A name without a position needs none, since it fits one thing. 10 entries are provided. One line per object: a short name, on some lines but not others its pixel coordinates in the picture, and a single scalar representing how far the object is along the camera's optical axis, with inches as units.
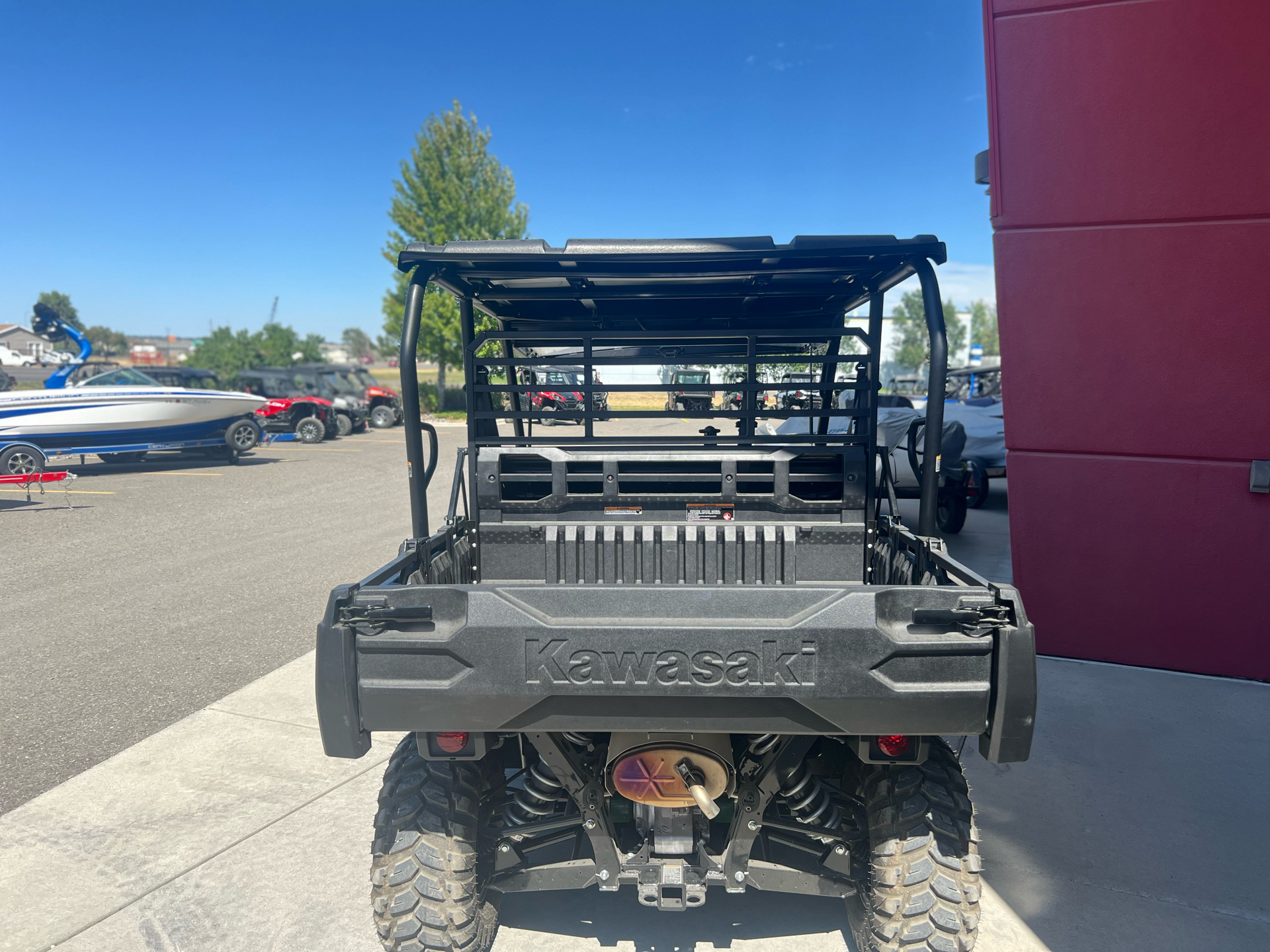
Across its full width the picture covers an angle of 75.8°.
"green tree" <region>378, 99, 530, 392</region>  1139.9
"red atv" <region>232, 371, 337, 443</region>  795.4
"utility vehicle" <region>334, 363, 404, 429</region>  987.9
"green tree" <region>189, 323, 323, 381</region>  1823.3
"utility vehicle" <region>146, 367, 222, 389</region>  695.7
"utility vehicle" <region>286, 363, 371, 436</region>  885.2
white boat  507.5
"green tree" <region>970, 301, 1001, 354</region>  3531.0
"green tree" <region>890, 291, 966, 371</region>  2090.3
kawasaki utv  80.8
